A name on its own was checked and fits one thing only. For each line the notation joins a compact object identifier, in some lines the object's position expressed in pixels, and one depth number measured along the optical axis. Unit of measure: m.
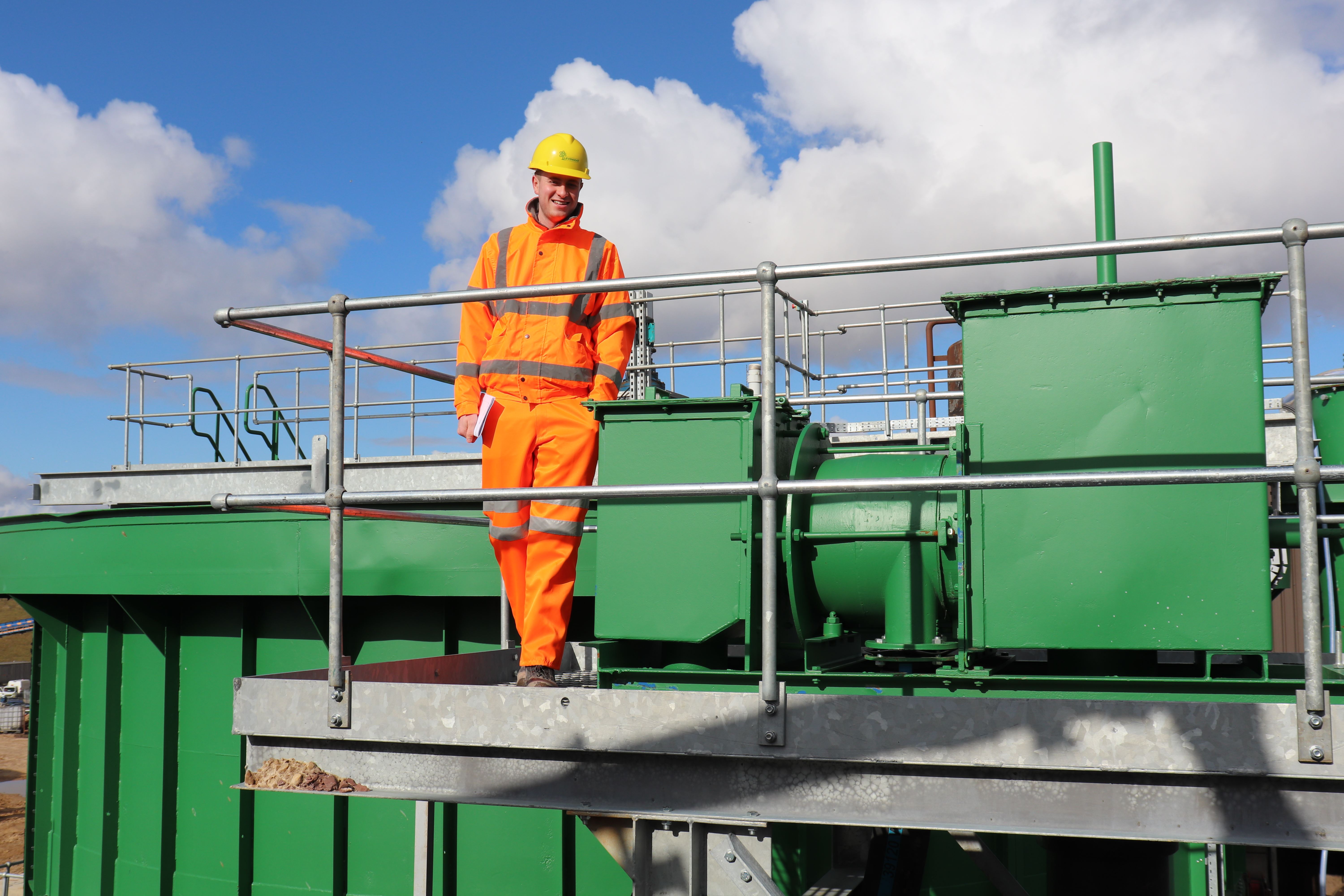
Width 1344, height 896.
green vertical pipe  3.96
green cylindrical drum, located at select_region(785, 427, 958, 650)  3.32
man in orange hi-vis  3.77
